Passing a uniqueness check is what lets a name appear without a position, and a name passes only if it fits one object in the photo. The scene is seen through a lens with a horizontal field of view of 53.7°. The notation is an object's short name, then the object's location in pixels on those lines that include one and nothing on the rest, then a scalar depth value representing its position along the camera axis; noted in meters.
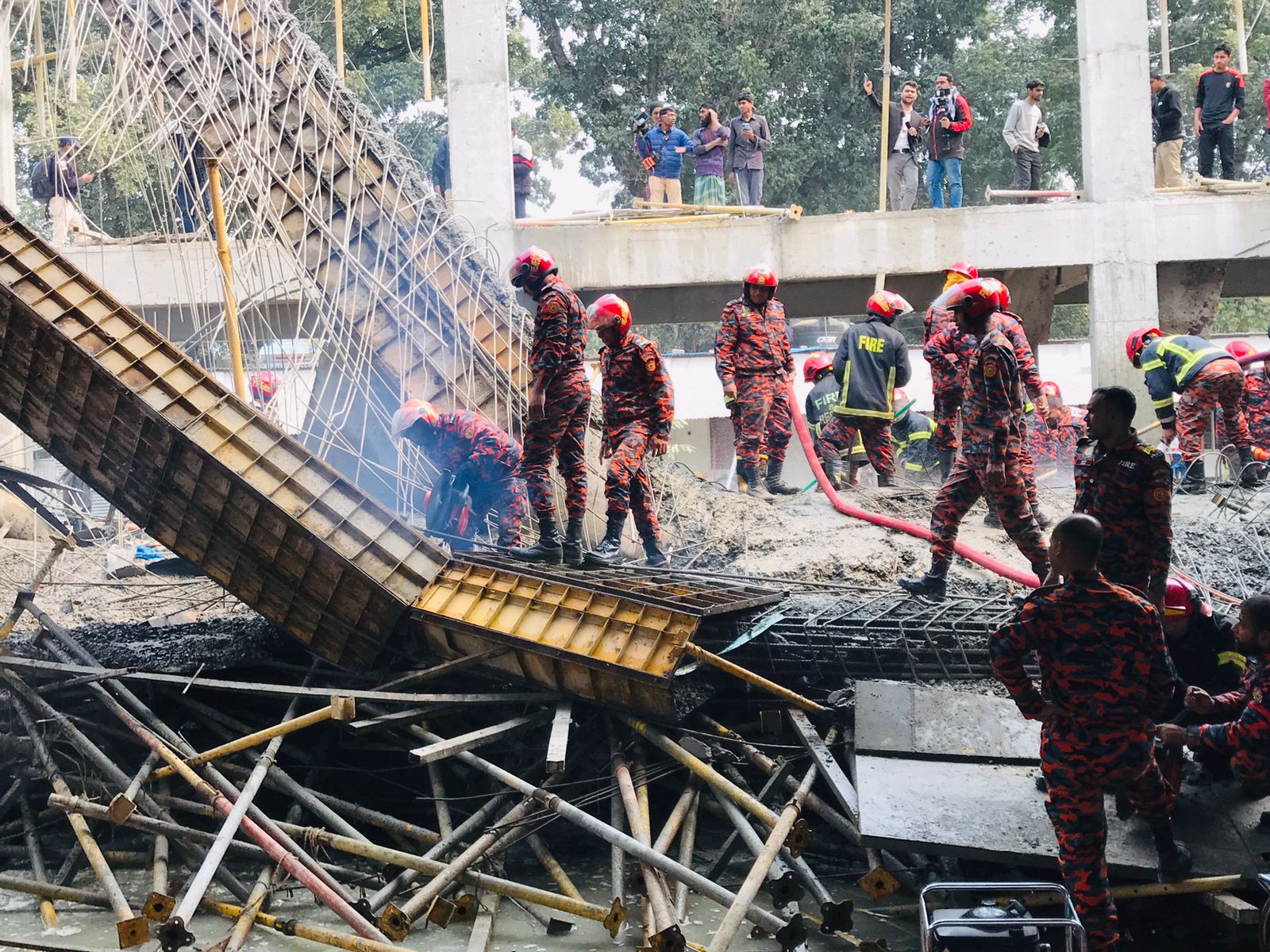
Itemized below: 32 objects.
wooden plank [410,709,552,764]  5.70
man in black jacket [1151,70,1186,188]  15.41
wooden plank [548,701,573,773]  5.59
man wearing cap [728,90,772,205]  15.56
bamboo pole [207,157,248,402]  7.55
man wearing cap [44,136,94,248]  11.71
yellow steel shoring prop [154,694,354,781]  5.93
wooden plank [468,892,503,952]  5.05
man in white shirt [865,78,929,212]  15.52
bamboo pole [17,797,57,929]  5.53
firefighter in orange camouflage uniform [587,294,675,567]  7.63
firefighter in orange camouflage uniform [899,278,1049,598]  6.51
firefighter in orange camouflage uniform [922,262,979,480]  8.43
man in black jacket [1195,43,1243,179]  14.27
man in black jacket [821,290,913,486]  10.34
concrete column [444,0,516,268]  14.23
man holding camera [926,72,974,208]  14.34
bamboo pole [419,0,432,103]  12.38
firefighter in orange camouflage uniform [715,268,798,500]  10.04
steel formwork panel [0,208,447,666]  6.73
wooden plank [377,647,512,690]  6.43
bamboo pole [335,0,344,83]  12.33
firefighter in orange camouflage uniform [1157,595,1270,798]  4.52
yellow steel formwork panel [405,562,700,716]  5.93
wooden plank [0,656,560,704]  6.35
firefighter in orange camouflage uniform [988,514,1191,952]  4.36
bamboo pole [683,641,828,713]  5.87
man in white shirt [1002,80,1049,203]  15.30
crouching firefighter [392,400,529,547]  8.24
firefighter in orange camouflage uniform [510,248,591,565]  7.31
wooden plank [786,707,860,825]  5.32
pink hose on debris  7.17
